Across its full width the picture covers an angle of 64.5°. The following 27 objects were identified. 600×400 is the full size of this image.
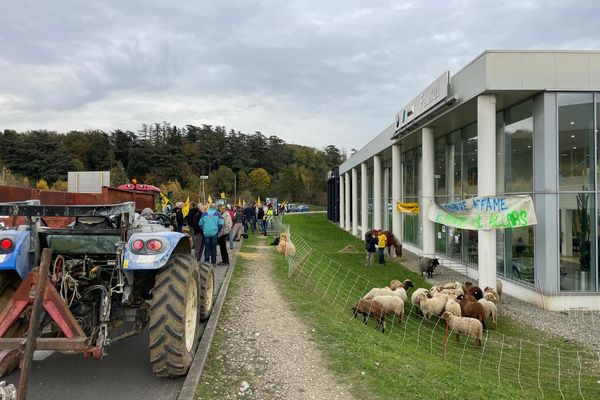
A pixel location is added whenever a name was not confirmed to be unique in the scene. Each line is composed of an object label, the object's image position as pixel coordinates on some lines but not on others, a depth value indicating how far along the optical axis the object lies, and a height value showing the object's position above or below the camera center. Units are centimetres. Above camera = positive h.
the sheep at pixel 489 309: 1027 -233
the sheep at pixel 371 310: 949 -218
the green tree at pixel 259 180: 9172 +474
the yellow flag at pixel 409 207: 2209 -22
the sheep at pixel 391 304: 976 -211
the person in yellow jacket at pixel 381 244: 1875 -164
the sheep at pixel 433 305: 1022 -224
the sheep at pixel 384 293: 1029 -200
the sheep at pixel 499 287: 1311 -237
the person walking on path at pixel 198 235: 1366 -91
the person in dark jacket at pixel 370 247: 1791 -168
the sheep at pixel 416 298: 1080 -218
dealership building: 1217 +118
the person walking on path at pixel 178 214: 1595 -35
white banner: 1198 -30
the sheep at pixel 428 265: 1645 -219
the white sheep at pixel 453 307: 986 -221
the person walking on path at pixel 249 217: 2738 -78
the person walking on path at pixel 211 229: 1271 -69
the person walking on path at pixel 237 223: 2137 -94
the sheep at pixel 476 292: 1145 -219
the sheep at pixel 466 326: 902 -238
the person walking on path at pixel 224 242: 1430 -116
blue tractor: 461 -85
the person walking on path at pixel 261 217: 2889 -84
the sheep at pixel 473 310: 984 -226
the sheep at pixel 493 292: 1143 -227
